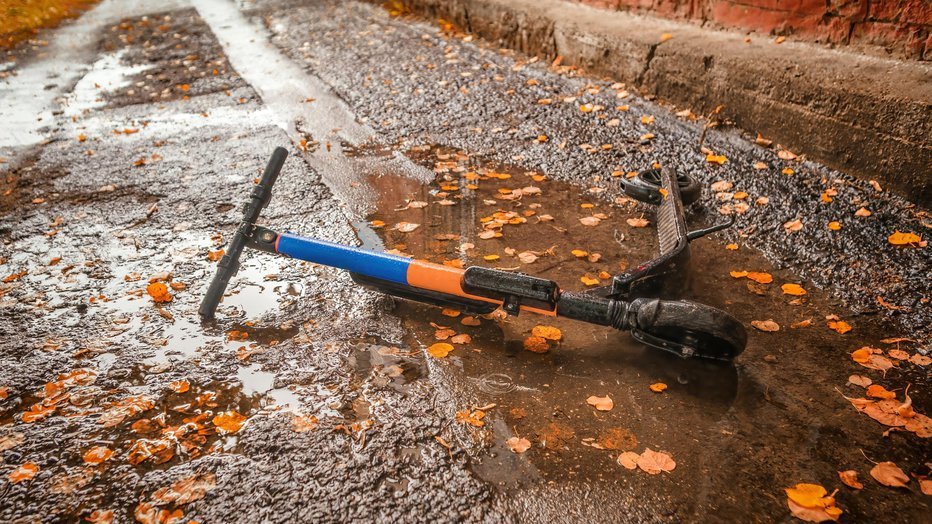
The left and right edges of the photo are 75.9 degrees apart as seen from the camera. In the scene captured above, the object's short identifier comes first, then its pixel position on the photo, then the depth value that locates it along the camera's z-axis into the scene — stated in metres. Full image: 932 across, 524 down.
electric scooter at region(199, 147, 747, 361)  2.18
